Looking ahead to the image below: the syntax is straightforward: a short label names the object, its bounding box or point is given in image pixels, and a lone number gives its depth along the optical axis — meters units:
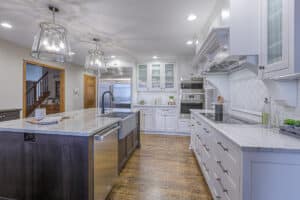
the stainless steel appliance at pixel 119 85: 5.77
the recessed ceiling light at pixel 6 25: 2.91
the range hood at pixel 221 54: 1.78
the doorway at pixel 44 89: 5.68
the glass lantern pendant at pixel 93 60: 3.12
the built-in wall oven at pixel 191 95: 4.95
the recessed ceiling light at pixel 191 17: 2.59
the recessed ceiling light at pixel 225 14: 1.81
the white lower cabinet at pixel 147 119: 5.45
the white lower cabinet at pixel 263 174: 1.07
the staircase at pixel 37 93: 6.37
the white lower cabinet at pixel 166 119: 5.32
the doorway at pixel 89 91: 7.02
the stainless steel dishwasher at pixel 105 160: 1.67
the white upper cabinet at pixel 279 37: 1.17
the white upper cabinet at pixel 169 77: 5.65
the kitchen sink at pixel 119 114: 2.83
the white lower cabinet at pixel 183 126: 5.17
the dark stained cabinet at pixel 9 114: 3.21
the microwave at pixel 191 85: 4.94
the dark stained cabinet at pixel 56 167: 1.54
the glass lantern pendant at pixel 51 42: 2.07
